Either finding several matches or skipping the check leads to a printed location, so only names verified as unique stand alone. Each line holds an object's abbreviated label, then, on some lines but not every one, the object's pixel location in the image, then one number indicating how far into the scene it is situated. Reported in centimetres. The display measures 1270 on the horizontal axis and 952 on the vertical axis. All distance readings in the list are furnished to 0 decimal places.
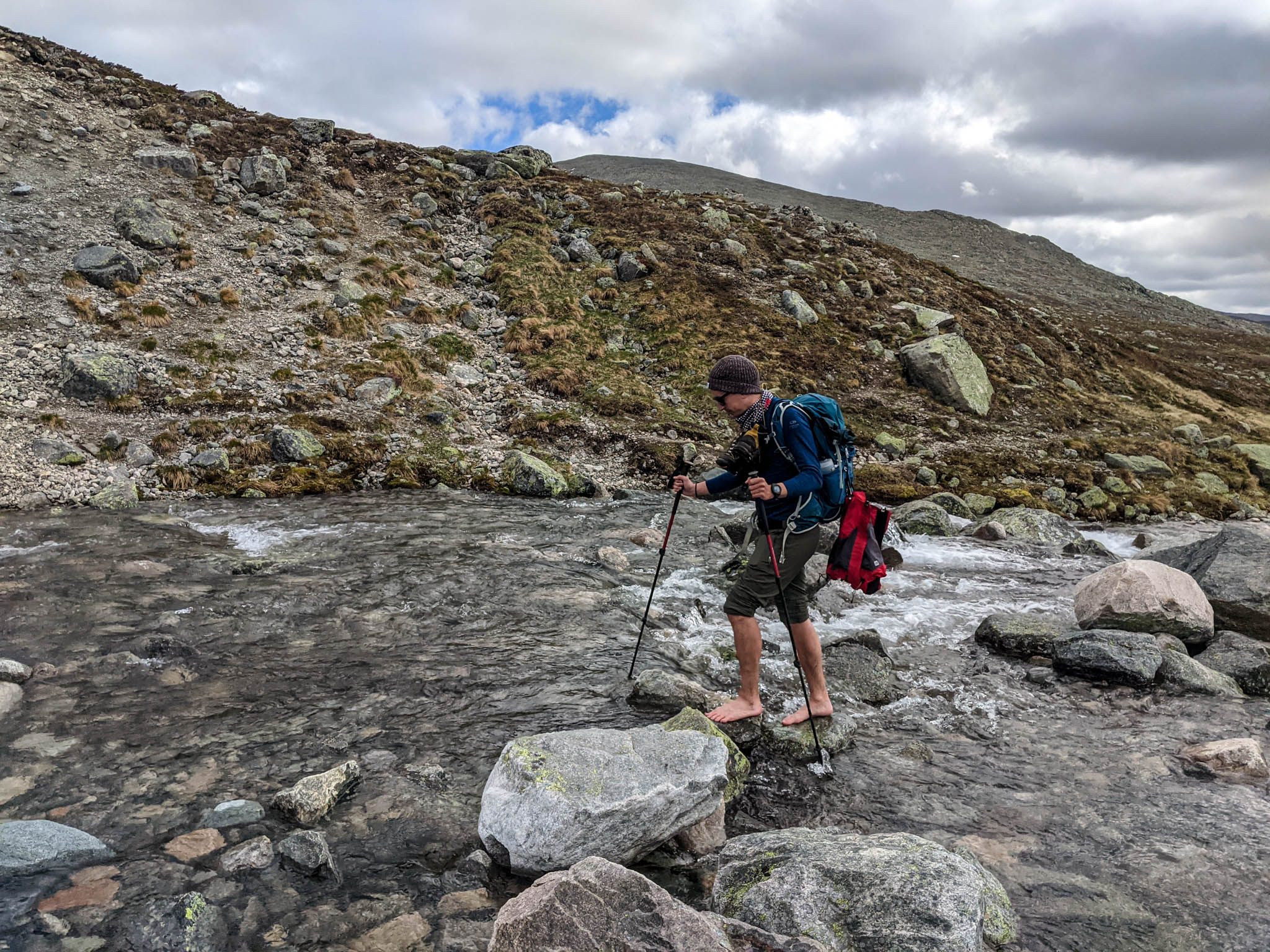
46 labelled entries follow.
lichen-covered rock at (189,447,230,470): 1597
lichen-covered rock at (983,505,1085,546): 1706
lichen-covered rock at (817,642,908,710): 845
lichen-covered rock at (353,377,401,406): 2044
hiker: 652
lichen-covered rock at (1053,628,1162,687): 865
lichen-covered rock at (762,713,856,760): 689
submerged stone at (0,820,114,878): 431
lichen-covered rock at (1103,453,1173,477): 2397
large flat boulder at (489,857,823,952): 361
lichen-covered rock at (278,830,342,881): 461
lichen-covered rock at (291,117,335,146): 3666
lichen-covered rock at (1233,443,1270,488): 2620
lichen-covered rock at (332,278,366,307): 2453
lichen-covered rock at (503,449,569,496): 1830
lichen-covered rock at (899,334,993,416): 2766
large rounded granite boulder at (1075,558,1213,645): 992
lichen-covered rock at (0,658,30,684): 683
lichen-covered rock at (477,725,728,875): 475
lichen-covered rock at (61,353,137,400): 1669
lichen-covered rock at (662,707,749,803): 618
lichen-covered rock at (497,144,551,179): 4234
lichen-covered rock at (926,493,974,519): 1916
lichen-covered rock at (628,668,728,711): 755
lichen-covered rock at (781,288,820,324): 3172
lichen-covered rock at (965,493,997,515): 1966
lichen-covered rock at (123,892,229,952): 393
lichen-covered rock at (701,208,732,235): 3906
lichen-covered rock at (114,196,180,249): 2308
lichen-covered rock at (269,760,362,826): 510
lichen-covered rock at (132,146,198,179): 2766
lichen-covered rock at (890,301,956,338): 3222
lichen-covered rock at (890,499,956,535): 1734
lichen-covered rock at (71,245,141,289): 2061
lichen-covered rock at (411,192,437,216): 3419
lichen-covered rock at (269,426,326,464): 1716
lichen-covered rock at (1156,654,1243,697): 834
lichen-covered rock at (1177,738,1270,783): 643
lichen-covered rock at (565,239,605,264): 3359
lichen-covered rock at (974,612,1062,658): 976
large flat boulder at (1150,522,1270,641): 1035
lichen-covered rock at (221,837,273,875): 457
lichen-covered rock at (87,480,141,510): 1369
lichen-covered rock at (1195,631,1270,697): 873
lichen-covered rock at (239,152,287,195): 2944
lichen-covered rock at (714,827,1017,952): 406
